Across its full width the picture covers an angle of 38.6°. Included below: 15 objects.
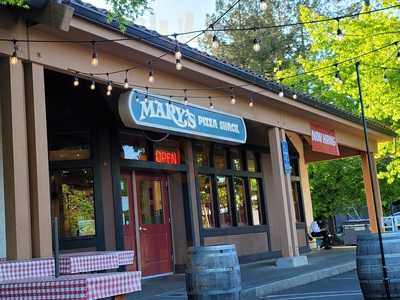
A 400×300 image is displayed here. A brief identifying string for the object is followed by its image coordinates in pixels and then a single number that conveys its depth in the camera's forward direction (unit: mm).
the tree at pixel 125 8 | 5953
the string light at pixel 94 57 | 7043
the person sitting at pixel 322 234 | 17594
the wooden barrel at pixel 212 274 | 6430
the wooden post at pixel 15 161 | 6062
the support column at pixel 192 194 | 12086
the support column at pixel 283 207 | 11914
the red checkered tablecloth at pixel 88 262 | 6266
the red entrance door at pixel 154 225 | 11078
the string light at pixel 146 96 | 8266
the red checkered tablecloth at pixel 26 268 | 5508
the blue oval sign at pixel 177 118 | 7973
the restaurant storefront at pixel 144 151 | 6359
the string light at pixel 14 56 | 6258
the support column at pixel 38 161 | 6262
